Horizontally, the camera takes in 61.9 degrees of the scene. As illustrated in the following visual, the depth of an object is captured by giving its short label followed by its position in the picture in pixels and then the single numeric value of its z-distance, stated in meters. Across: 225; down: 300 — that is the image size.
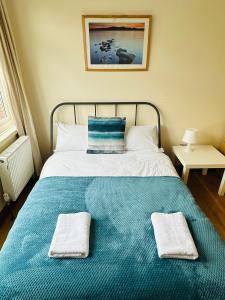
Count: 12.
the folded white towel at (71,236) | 1.07
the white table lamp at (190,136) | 2.22
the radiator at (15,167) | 1.79
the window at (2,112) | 2.16
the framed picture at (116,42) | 1.95
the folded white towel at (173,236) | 1.06
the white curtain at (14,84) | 1.81
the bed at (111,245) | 0.95
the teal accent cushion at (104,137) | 2.19
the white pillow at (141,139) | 2.26
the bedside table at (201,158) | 2.08
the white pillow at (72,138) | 2.24
